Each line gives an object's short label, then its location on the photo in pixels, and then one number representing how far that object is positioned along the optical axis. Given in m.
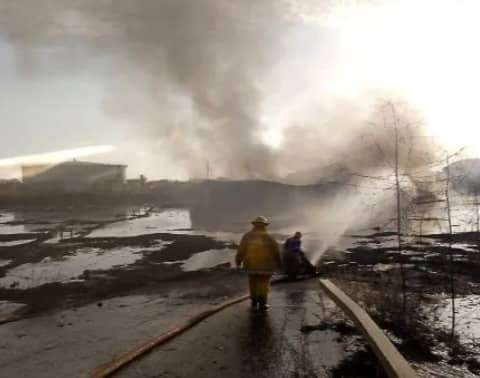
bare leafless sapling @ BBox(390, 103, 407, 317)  7.32
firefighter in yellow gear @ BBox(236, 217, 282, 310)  7.43
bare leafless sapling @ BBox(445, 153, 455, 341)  7.14
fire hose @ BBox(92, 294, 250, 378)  4.84
